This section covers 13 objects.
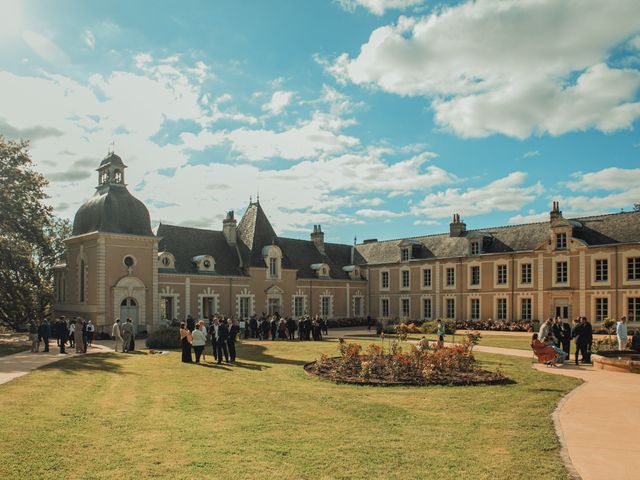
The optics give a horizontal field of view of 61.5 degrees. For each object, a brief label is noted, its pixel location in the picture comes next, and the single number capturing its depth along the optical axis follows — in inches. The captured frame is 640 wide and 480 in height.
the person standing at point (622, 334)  668.1
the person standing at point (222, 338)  654.9
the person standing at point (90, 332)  874.1
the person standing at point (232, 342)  664.4
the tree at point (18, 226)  1019.3
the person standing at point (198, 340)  652.7
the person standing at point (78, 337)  759.7
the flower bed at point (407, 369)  485.1
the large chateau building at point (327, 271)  1093.8
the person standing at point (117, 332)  791.1
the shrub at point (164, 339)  845.2
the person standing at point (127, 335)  788.0
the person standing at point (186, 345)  644.1
